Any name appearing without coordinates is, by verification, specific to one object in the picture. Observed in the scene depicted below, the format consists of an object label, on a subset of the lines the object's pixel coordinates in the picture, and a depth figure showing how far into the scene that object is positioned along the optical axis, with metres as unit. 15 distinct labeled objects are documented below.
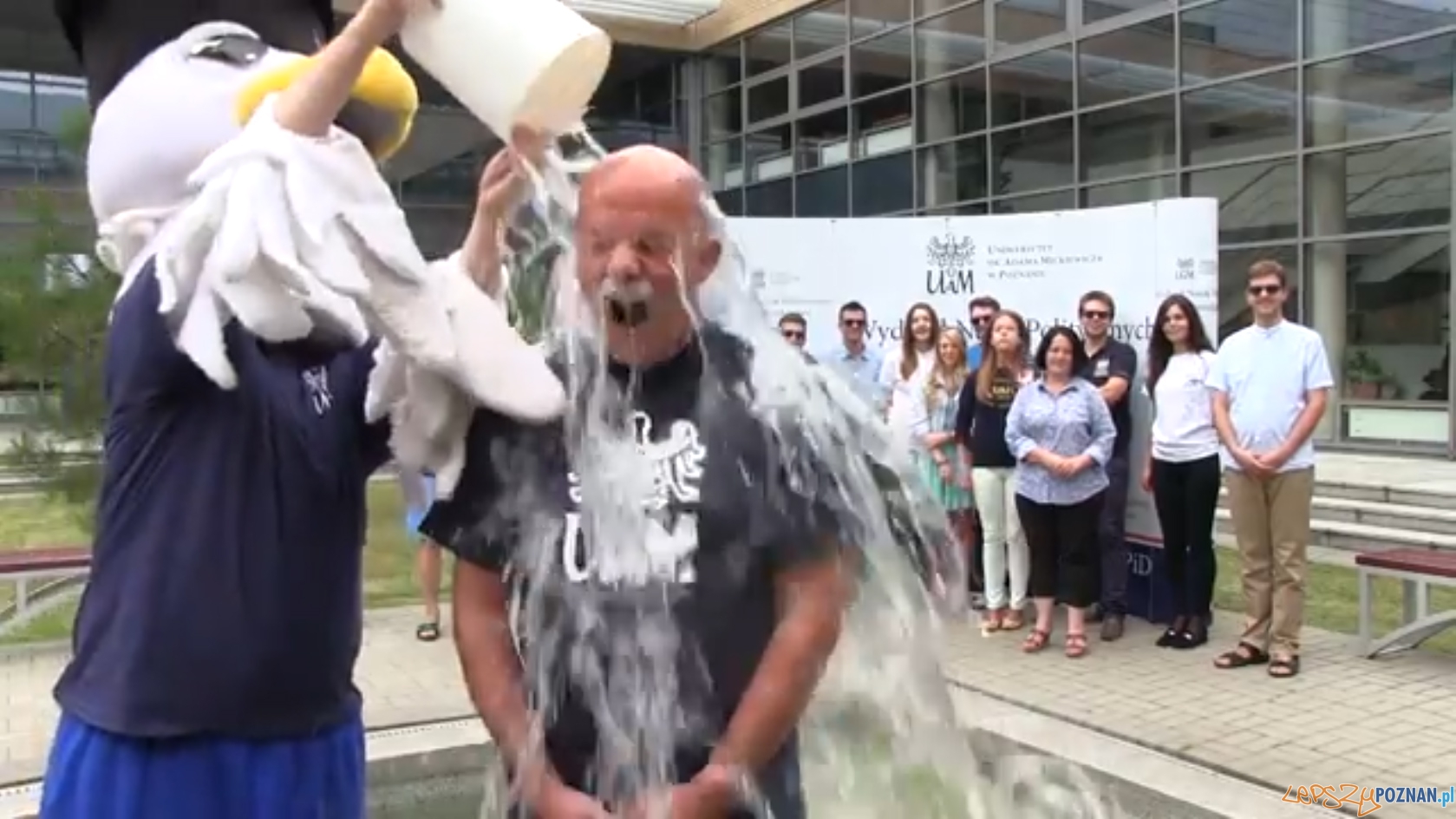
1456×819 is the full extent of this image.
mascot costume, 1.79
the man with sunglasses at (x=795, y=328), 8.29
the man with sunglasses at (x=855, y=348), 8.23
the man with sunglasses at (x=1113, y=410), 7.15
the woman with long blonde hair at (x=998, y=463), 7.24
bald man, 2.02
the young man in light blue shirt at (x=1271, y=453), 6.22
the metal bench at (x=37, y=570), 6.87
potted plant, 13.46
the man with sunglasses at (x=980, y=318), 7.98
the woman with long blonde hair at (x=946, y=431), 7.56
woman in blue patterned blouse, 6.73
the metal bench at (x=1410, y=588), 6.29
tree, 6.40
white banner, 7.36
